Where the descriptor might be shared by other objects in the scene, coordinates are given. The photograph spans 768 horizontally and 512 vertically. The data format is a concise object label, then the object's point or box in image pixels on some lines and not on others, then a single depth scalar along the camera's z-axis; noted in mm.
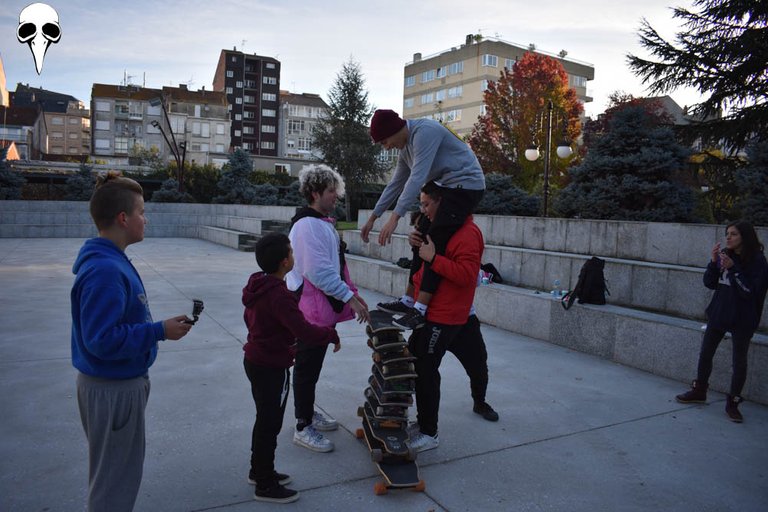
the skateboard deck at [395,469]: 2971
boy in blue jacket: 1957
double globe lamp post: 15330
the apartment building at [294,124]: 91800
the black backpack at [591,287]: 6426
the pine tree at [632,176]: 11023
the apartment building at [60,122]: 91750
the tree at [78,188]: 27375
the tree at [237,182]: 30047
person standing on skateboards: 3455
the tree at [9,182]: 25031
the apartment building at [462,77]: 62312
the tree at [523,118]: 25750
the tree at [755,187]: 8898
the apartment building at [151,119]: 75250
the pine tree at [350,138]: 32406
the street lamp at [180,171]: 29544
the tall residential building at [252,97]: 88750
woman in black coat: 4281
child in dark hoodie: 2844
